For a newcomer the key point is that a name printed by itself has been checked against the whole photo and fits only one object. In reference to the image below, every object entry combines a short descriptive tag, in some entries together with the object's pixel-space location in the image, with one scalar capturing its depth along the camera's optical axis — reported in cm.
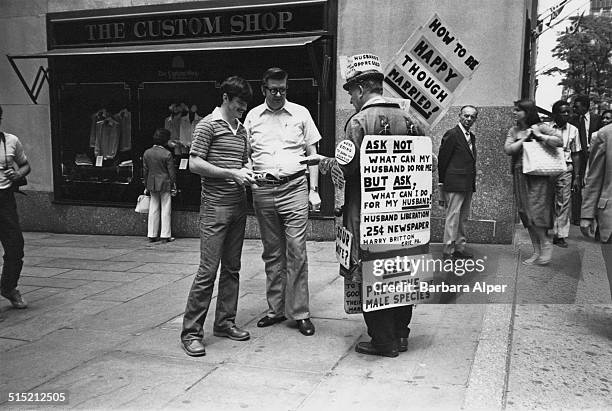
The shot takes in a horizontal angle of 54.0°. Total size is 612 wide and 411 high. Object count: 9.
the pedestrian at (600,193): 460
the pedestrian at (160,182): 955
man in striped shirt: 438
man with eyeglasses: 489
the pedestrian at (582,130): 970
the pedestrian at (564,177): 835
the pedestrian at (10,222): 559
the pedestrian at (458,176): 753
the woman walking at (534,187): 711
